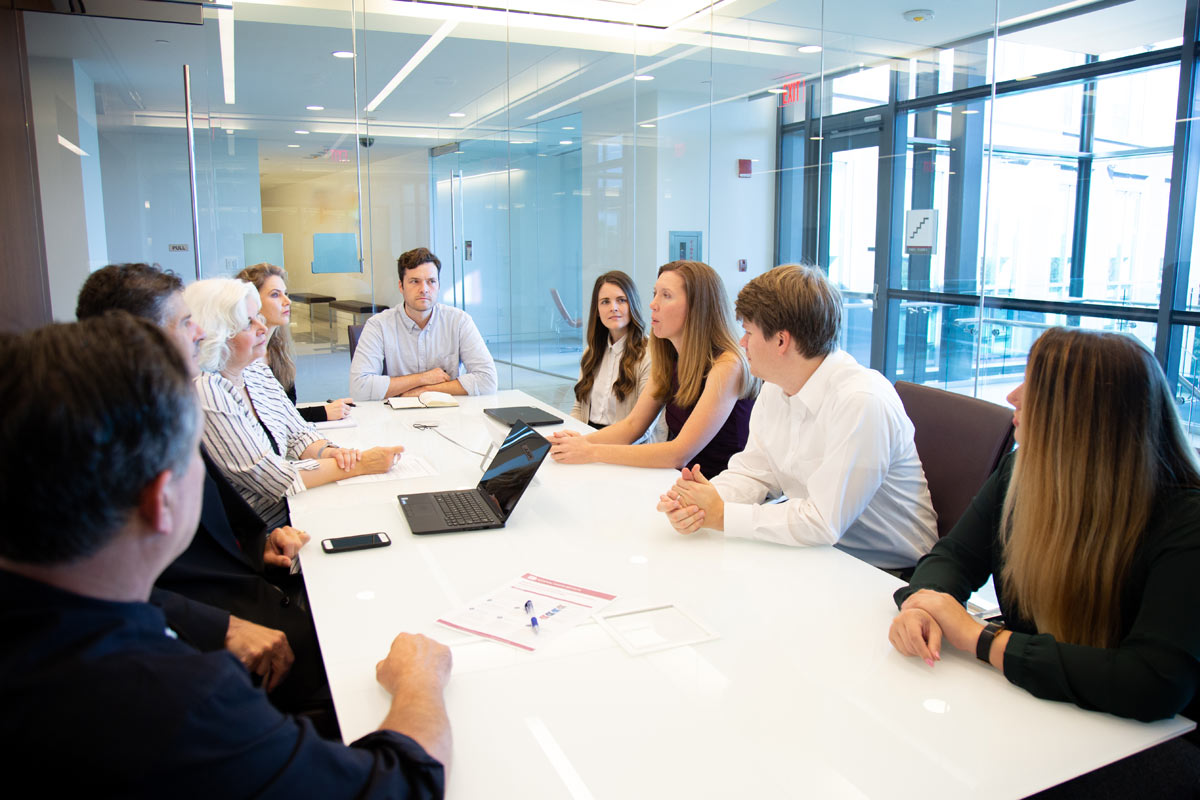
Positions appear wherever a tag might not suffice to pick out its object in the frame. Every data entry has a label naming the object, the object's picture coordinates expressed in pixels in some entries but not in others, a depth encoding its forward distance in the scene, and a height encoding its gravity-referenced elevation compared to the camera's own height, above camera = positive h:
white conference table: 1.10 -0.66
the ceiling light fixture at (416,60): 5.80 +1.45
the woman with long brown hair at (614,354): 3.67 -0.39
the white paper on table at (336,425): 3.43 -0.66
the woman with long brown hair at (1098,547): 1.22 -0.44
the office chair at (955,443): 2.11 -0.46
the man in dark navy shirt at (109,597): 0.71 -0.31
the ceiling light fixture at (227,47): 5.19 +1.39
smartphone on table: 1.95 -0.65
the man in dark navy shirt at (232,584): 1.67 -0.69
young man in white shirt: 1.95 -0.47
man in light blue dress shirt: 4.20 -0.43
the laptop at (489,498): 2.13 -0.64
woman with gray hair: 2.28 -0.45
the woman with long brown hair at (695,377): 2.91 -0.41
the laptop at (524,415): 3.47 -0.64
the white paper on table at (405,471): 2.58 -0.66
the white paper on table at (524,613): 1.49 -0.66
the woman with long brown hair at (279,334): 3.59 -0.33
